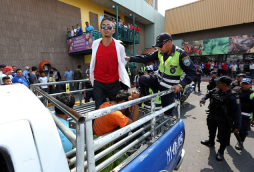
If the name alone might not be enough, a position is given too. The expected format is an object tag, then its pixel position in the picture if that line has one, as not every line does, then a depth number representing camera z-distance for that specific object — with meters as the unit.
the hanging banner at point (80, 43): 8.40
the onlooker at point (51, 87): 7.42
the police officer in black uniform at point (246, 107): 2.99
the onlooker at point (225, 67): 14.94
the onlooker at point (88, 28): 9.01
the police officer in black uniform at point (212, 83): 4.96
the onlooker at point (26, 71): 7.23
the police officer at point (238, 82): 3.70
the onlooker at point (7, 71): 5.24
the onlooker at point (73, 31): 9.19
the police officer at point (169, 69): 2.04
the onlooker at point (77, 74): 7.51
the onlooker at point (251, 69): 12.66
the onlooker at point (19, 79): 5.04
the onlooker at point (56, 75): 8.52
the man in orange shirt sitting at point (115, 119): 1.69
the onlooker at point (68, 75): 8.52
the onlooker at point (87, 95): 4.56
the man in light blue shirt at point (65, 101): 1.72
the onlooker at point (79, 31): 8.87
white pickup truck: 0.70
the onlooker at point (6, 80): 4.09
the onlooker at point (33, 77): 6.23
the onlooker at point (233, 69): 14.22
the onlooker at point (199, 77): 8.05
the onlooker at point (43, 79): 6.55
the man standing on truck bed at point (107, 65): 2.30
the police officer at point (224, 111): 2.53
